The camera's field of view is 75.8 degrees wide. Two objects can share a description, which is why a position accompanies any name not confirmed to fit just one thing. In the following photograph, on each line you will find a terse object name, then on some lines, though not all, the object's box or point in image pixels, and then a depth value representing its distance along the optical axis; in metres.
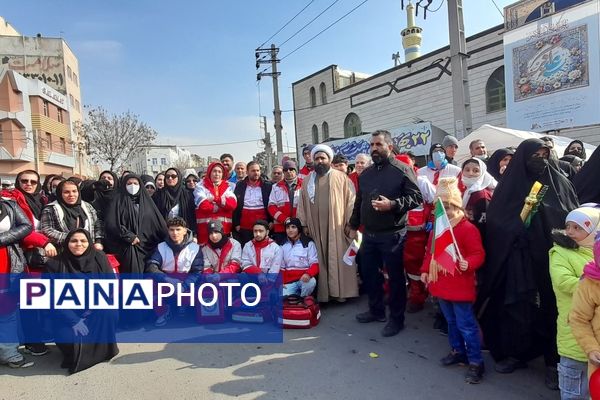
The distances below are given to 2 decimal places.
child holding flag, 2.87
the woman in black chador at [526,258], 2.80
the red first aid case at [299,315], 4.02
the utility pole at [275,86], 18.40
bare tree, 24.20
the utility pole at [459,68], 8.73
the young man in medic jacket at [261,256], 4.54
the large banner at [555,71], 10.49
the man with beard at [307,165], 6.11
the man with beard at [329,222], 4.64
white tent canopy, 7.75
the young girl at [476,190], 3.37
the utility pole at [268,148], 22.02
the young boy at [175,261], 4.40
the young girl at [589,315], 1.96
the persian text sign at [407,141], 13.87
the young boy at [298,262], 4.47
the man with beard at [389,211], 3.69
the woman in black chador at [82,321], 3.35
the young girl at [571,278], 2.22
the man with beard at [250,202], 5.38
